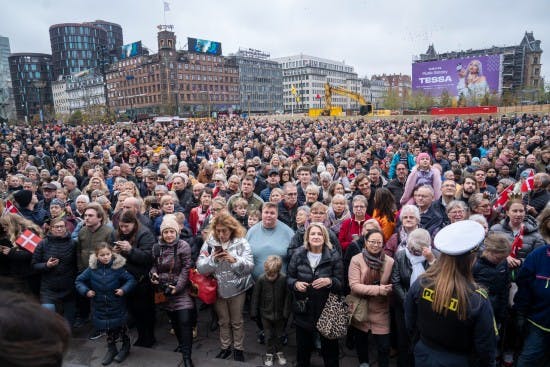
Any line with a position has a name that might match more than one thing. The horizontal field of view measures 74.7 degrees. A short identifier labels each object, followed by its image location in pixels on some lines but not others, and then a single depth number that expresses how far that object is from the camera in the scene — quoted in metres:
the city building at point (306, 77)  134.88
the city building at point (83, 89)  111.19
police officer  2.40
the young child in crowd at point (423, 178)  6.38
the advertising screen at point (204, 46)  98.75
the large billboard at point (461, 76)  61.97
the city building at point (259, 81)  116.44
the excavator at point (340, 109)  45.17
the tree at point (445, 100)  60.62
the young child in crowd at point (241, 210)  5.76
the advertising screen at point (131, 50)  99.94
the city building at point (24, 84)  119.19
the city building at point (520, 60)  90.19
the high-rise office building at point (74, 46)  121.12
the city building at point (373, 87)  162.50
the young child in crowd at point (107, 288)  4.20
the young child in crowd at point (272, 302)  4.25
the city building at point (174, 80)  93.56
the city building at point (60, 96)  120.62
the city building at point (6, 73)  109.12
